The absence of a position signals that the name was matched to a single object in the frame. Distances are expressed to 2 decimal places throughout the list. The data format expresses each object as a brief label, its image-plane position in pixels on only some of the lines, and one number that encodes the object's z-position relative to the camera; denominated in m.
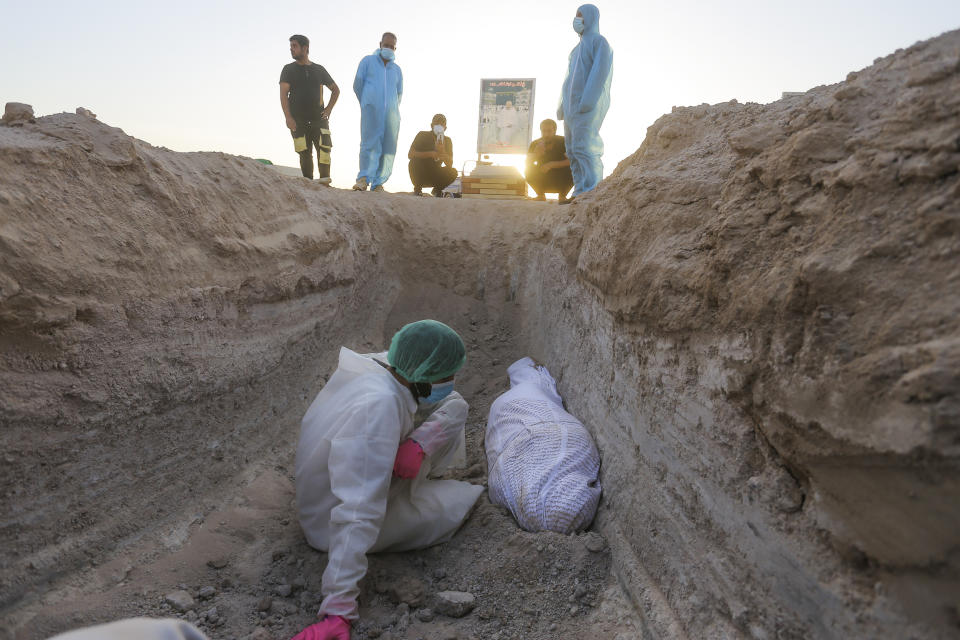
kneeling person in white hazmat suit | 2.03
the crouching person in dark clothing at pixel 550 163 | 7.08
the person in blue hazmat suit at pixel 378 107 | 7.43
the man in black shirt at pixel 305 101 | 6.46
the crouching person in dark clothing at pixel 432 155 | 8.09
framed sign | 9.34
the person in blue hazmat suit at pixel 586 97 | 5.78
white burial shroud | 2.45
